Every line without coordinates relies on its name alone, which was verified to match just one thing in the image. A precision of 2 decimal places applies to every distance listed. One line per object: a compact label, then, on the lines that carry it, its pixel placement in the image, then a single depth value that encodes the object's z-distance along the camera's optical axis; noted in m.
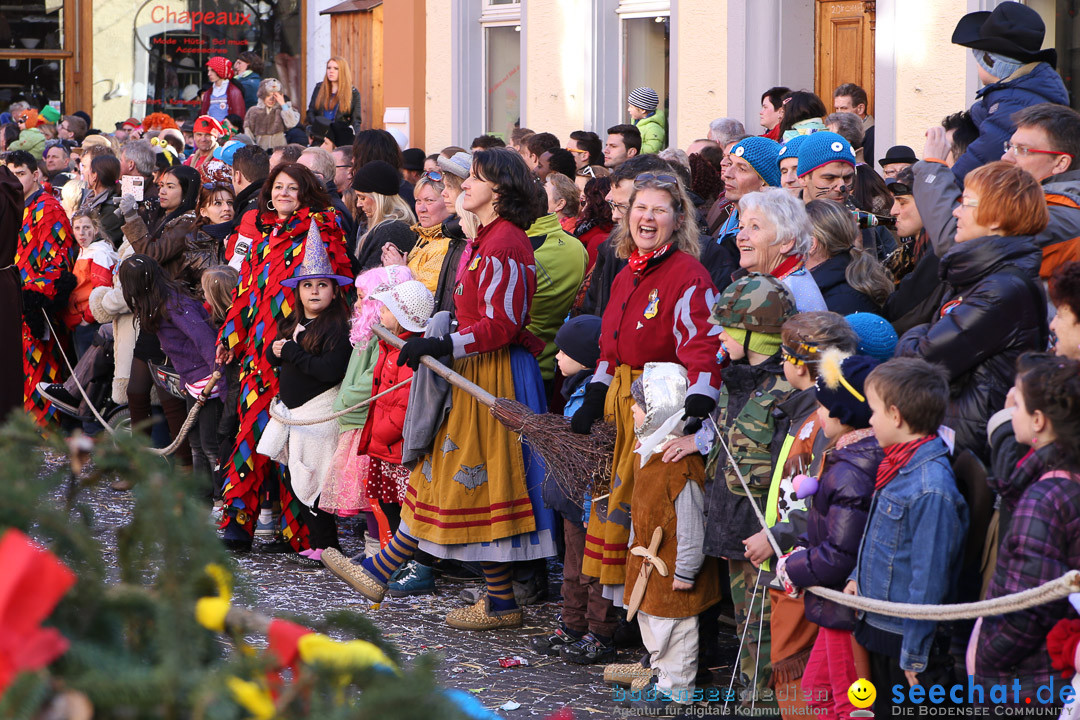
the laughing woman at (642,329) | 9.41
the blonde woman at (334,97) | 30.72
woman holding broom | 10.93
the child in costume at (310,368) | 12.88
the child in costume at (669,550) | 9.16
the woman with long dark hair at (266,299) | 13.31
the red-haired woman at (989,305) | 7.85
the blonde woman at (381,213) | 14.07
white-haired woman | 9.43
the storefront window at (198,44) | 42.53
